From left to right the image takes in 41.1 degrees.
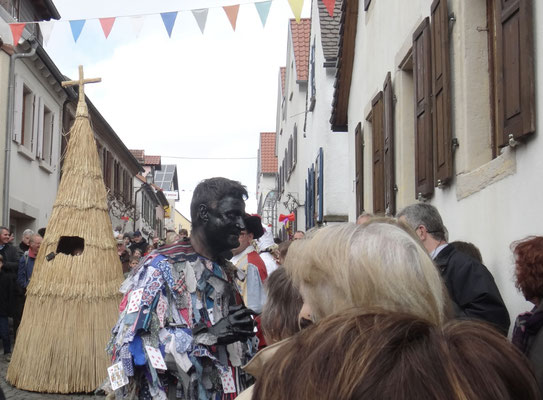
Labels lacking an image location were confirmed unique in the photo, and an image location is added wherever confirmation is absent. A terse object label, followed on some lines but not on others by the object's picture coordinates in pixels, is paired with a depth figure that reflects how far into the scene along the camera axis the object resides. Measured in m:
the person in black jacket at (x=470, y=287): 3.74
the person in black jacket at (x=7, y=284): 9.72
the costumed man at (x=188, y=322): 2.82
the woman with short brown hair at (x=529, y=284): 3.02
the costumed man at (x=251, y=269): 4.54
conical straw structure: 7.52
